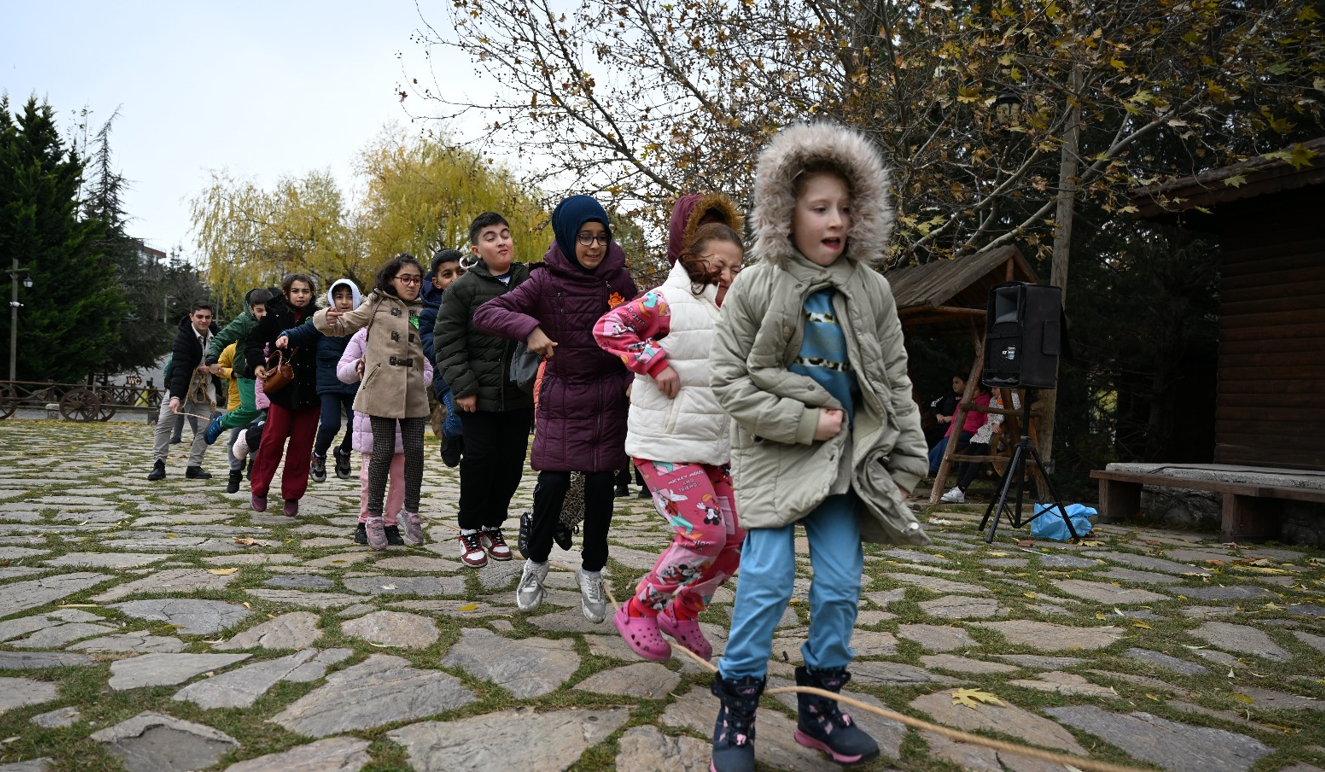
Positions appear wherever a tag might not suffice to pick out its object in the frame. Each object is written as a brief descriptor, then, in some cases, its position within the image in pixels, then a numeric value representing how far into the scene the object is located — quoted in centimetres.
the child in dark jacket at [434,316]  557
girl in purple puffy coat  404
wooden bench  797
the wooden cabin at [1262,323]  903
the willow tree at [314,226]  2944
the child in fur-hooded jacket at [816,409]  261
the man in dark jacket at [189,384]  973
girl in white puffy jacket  336
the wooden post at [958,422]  960
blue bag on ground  767
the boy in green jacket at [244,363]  838
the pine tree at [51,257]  2980
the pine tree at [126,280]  3675
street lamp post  2738
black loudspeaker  760
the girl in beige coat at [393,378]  593
